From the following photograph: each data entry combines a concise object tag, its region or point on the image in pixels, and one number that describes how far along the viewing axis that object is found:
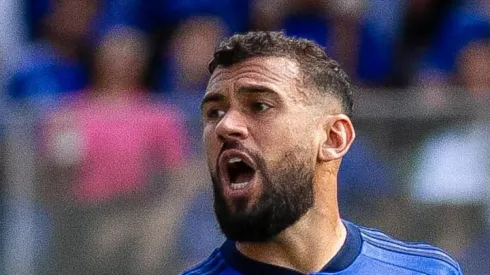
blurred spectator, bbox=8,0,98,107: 18.50
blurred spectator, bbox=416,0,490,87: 18.58
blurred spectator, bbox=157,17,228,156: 18.44
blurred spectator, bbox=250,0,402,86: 18.95
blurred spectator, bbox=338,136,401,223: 16.05
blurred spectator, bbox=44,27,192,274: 16.37
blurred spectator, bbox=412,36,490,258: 15.98
